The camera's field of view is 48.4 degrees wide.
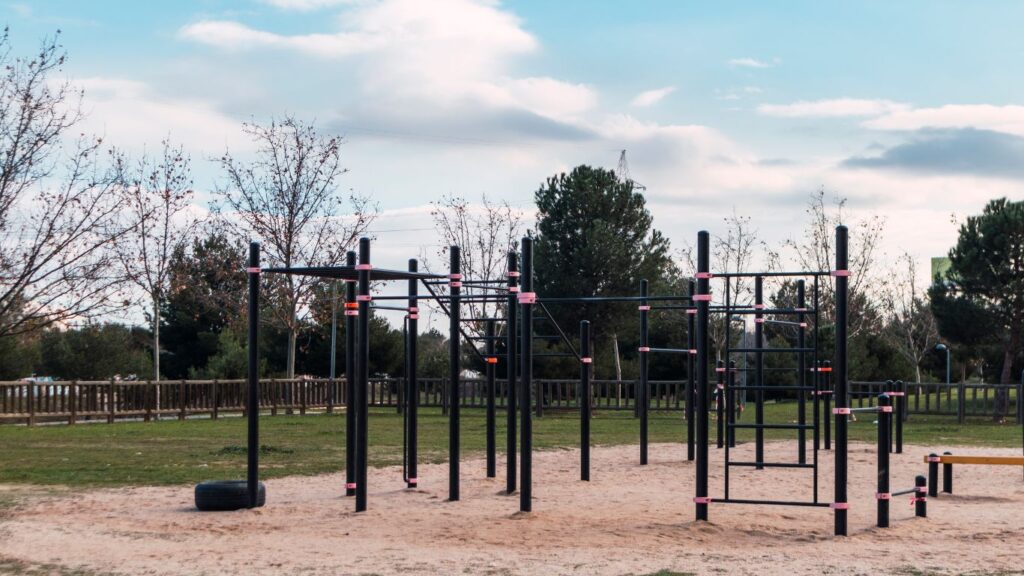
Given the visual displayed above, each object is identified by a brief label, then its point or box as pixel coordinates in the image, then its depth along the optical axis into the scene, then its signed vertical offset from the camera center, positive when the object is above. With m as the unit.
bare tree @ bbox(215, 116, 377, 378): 34.97 +3.35
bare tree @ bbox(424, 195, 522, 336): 43.81 +3.51
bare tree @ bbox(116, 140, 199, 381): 33.16 +2.69
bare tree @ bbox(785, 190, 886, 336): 41.91 +1.99
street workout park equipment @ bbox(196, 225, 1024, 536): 10.22 -0.52
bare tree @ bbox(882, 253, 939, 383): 51.44 +0.40
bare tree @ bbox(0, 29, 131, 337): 20.84 +1.50
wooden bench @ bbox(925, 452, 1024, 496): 12.49 -1.41
